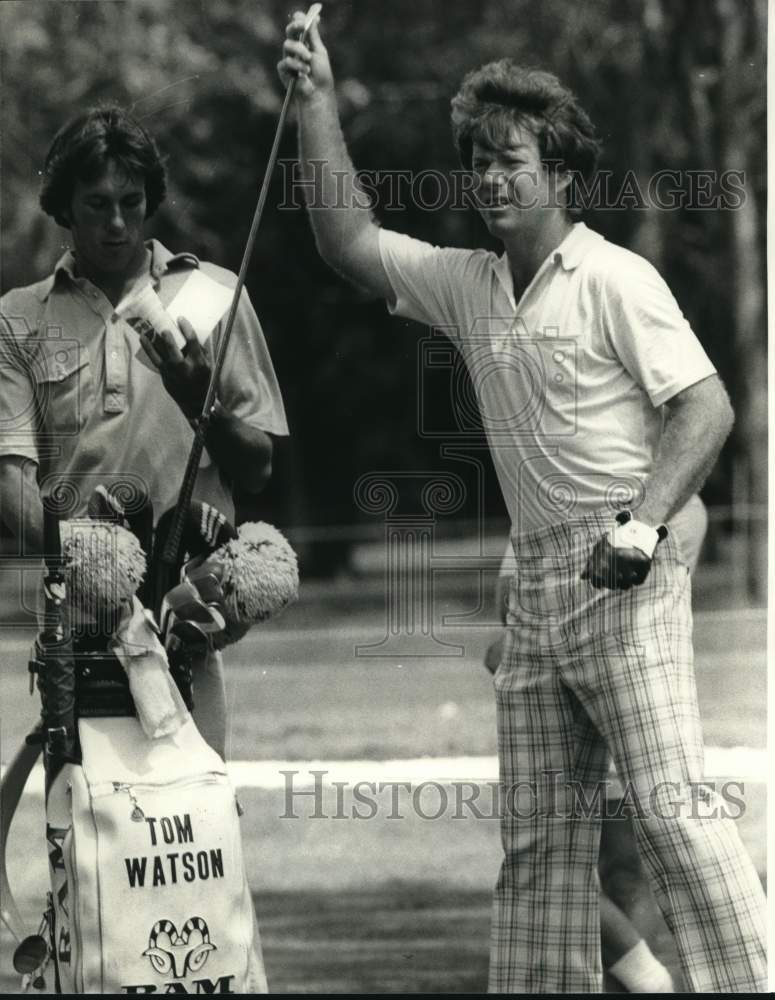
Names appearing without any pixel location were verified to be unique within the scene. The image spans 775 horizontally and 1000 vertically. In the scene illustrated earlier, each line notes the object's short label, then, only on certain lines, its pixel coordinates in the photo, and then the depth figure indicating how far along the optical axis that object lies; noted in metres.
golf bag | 7.27
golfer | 7.52
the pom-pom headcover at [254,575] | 7.73
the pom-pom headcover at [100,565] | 7.51
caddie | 7.81
